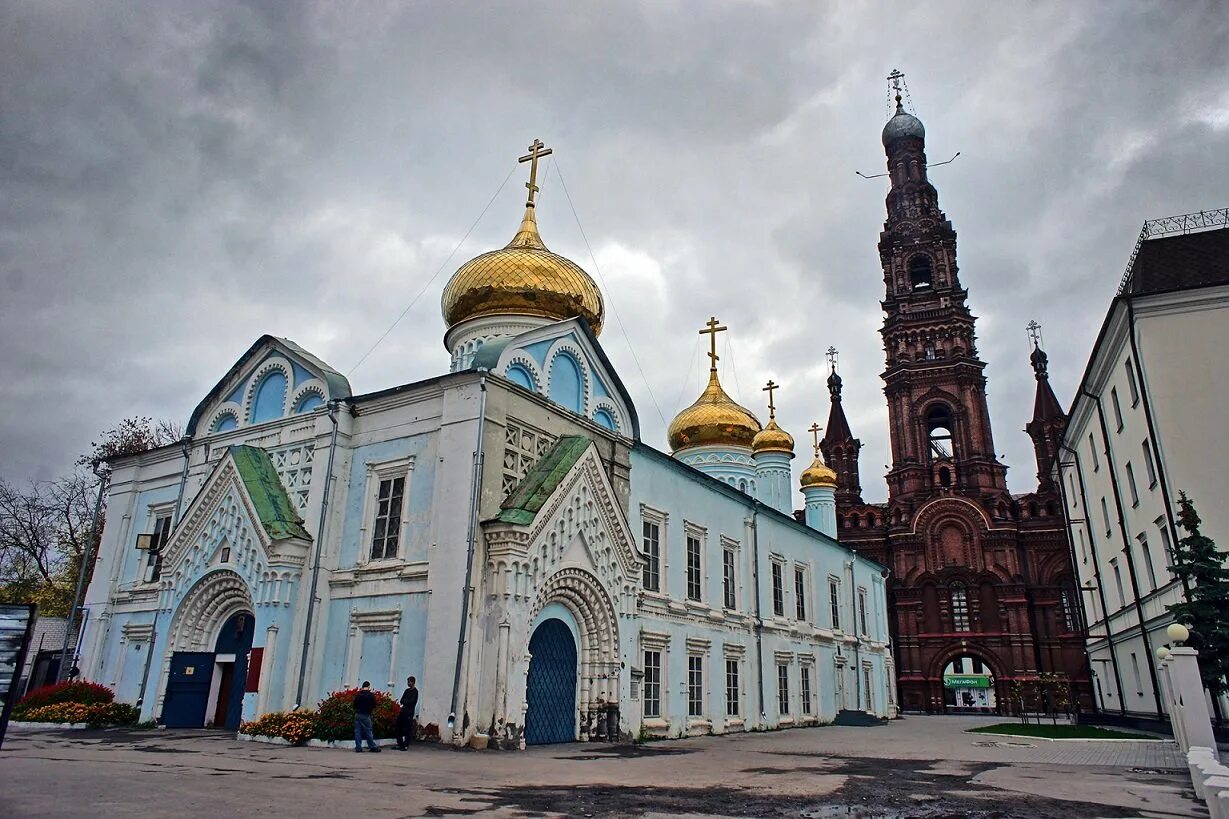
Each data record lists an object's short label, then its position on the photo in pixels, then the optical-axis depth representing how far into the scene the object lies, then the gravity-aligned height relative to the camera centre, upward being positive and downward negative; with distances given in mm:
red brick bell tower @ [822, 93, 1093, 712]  41594 +9947
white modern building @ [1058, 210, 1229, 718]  17328 +6325
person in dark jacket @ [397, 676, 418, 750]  11688 -156
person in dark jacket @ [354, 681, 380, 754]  11344 -146
